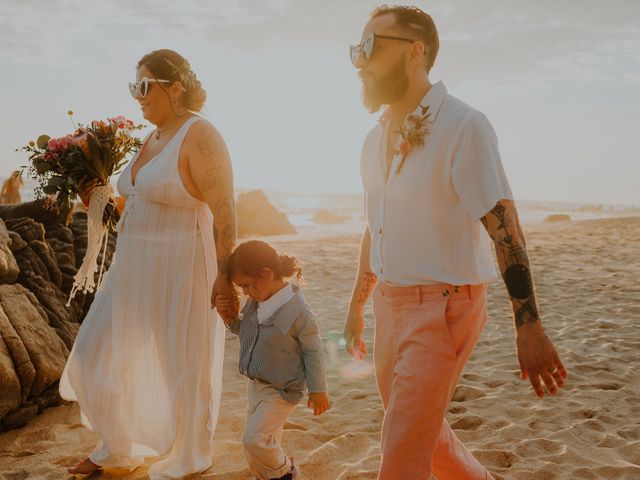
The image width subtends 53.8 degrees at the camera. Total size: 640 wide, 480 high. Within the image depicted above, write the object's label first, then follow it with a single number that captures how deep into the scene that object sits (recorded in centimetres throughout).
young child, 325
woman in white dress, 344
